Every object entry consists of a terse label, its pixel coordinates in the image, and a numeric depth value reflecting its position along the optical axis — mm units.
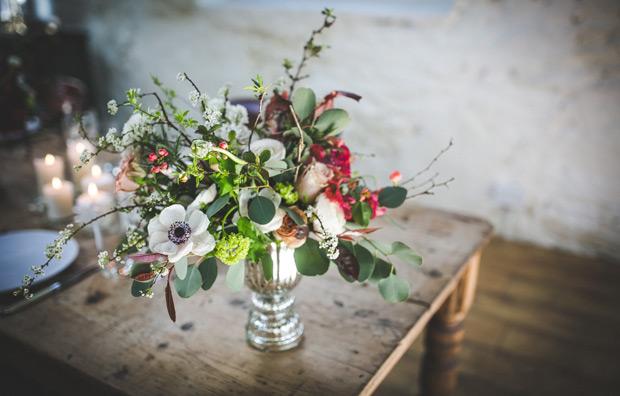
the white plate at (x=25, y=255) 1023
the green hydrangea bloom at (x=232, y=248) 671
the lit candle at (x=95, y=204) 1228
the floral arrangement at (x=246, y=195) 647
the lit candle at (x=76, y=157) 1548
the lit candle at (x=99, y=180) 1408
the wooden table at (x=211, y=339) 773
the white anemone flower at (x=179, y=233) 629
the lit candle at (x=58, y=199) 1336
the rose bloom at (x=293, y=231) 688
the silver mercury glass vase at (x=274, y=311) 813
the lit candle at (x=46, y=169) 1452
